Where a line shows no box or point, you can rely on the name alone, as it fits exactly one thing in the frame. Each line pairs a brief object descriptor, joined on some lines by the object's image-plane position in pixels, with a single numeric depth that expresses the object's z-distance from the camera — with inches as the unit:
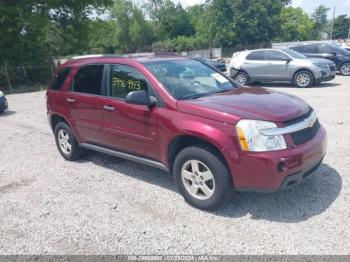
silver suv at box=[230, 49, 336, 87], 499.8
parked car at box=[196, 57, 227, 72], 679.8
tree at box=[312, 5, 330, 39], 4665.6
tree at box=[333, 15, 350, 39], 4104.3
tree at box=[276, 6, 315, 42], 2964.6
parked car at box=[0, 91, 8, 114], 436.5
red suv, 133.3
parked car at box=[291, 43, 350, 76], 627.8
